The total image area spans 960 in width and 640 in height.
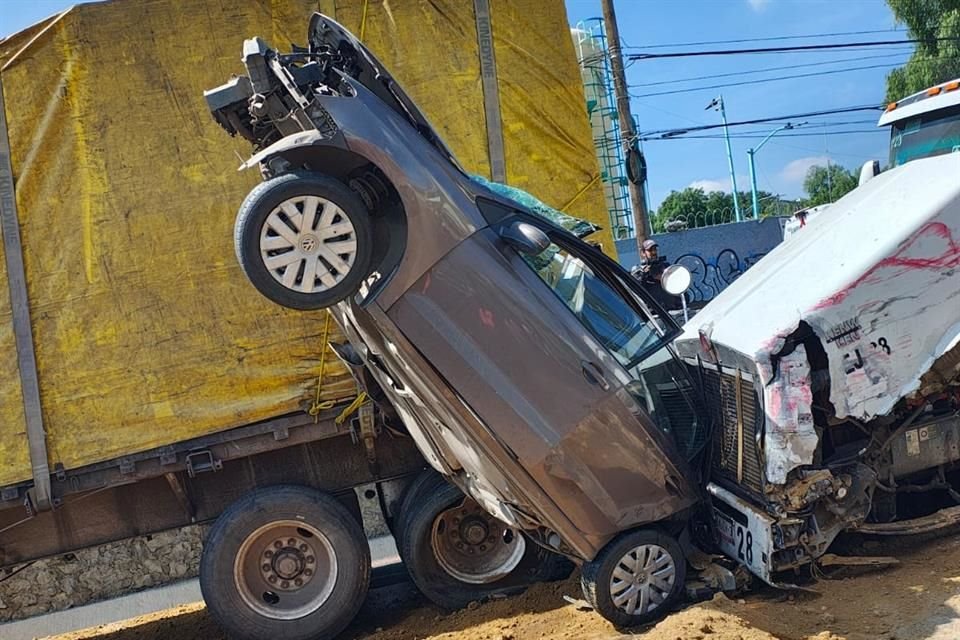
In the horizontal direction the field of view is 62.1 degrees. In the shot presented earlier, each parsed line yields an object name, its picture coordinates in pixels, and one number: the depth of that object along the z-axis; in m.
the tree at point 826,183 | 55.41
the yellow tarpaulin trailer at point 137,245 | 4.64
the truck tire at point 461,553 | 4.95
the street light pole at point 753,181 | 32.34
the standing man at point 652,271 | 7.54
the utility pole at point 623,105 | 11.34
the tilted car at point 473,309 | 3.44
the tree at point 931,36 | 19.97
